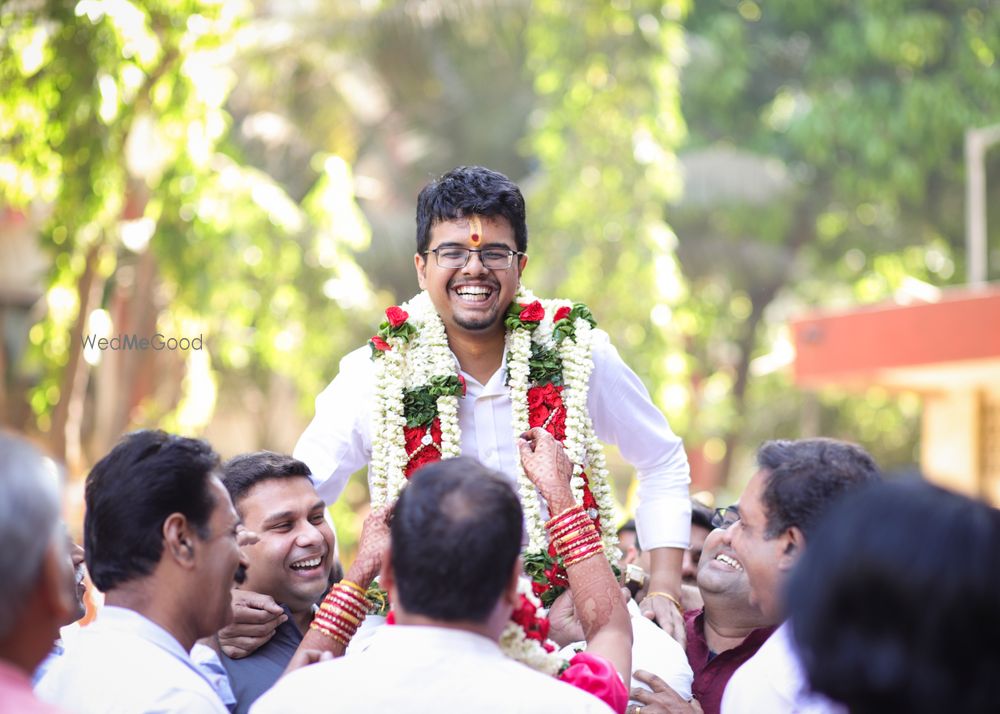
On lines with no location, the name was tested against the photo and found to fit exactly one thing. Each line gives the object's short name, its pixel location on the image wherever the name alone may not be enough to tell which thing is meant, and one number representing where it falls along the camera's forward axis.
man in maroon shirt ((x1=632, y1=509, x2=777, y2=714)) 4.05
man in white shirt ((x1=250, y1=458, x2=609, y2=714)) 2.63
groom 4.26
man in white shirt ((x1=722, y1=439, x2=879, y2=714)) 3.14
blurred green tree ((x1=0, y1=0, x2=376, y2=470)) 7.76
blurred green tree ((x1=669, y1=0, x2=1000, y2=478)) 19.61
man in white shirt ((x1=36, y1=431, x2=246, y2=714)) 2.92
